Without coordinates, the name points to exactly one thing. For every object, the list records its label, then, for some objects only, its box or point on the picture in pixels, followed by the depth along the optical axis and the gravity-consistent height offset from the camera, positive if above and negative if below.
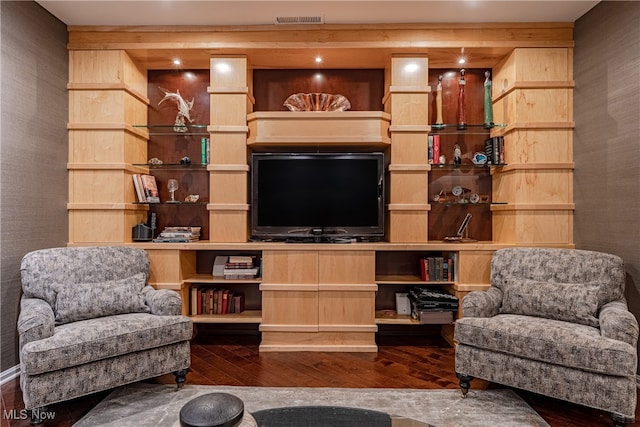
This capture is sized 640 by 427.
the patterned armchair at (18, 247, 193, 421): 2.04 -0.70
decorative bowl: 3.45 +1.04
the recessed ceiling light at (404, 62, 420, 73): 3.28 +1.29
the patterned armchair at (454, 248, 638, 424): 2.00 -0.70
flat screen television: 3.32 +0.14
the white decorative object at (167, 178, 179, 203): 3.53 +0.26
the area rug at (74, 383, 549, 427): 2.08 -1.16
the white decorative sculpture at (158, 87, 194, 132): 3.45 +0.96
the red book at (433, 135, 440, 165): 3.35 +0.60
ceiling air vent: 3.10 +1.64
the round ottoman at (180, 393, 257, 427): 1.25 -0.69
